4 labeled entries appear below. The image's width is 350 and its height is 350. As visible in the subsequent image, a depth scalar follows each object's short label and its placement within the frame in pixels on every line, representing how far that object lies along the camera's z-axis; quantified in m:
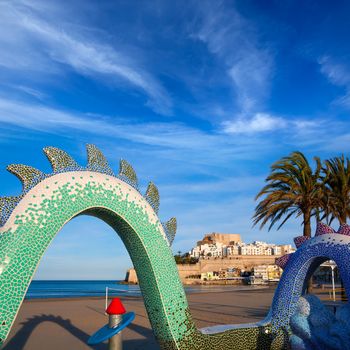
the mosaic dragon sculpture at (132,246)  4.44
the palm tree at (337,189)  19.92
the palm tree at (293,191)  18.83
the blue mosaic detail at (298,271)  6.96
